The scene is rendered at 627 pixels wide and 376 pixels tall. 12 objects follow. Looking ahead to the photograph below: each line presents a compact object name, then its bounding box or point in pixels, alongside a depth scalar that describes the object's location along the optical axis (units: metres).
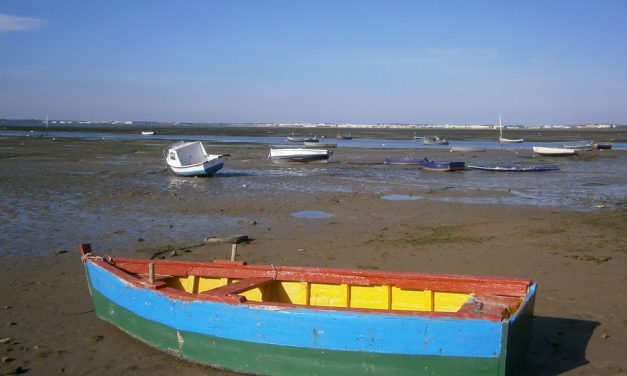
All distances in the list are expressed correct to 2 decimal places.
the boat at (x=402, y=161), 32.66
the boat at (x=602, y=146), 50.18
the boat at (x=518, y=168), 29.20
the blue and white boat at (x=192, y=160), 25.25
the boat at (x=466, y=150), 46.88
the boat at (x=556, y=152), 41.88
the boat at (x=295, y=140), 67.19
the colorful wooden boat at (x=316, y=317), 4.77
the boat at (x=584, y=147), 49.41
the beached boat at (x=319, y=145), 48.33
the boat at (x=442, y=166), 29.53
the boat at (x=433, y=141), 63.77
